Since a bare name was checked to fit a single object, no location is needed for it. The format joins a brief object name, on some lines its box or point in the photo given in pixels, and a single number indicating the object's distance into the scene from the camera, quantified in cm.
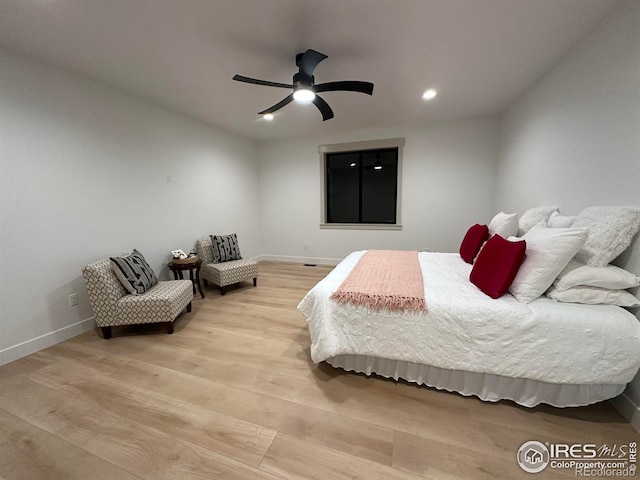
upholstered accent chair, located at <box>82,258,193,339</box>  226
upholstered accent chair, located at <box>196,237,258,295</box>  338
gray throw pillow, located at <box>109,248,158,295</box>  238
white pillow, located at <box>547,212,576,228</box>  187
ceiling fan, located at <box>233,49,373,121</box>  195
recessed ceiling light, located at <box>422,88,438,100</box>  291
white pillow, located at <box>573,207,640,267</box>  143
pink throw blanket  164
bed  132
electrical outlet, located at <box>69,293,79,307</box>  241
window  458
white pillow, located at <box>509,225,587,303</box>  147
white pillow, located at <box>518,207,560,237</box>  226
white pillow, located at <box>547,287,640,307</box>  141
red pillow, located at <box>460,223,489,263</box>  261
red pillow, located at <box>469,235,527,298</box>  160
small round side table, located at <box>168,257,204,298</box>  311
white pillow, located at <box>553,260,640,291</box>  141
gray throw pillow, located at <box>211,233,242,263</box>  370
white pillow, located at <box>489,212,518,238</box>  248
